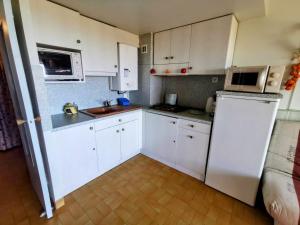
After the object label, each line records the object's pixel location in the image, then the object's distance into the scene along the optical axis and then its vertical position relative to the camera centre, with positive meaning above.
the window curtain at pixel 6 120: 2.52 -0.80
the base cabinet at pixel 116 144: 2.01 -1.00
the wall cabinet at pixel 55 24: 1.45 +0.53
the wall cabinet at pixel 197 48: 1.79 +0.42
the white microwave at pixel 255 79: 1.41 +0.01
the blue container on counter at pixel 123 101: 2.68 -0.44
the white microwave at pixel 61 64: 1.54 +0.13
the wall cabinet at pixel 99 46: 1.88 +0.41
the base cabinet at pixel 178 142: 1.95 -0.94
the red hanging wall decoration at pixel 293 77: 1.59 +0.03
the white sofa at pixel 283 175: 1.18 -0.92
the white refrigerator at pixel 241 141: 1.44 -0.65
